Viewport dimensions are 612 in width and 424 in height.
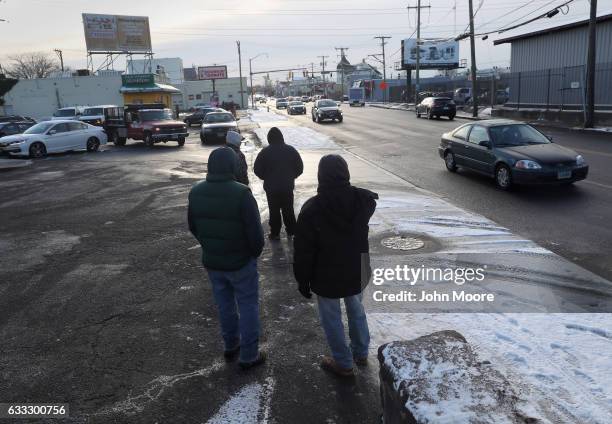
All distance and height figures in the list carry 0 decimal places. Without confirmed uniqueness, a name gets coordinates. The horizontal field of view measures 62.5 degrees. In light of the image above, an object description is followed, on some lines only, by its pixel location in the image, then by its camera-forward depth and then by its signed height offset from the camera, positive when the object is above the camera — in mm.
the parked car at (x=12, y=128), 27483 -51
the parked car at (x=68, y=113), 33831 +753
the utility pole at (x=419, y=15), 55156 +9775
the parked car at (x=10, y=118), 35250 +606
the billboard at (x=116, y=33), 53406 +9436
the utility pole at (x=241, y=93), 87138 +3635
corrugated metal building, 27156 +1921
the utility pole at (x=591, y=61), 22875 +1622
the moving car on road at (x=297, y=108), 52156 +395
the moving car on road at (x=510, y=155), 10492 -1196
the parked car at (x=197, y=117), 42234 +43
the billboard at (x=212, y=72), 87812 +7654
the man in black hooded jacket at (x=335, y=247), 3781 -1031
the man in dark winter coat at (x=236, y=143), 7582 -405
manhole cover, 7516 -2039
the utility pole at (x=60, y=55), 100312 +13459
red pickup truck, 25078 -308
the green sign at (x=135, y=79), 47938 +3859
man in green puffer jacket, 4098 -983
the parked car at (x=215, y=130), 26188 -701
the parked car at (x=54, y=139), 22141 -643
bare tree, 93625 +10673
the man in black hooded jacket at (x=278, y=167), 7676 -816
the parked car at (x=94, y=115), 31734 +470
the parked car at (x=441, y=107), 35031 -183
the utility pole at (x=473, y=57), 34741 +3155
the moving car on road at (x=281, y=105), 78138 +1253
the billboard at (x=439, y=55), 70062 +6883
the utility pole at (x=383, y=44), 96800 +12301
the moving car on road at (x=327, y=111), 35906 -64
